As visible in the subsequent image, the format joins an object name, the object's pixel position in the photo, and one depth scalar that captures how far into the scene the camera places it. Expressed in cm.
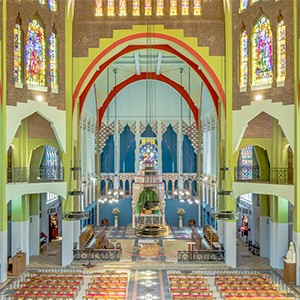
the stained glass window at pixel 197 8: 1724
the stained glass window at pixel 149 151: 2755
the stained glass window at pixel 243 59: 1620
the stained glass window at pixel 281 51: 1479
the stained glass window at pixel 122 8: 1726
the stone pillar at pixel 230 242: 1638
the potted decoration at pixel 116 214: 2708
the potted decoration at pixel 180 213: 2712
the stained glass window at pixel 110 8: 1729
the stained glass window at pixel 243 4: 1620
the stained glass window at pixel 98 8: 1728
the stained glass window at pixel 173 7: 1723
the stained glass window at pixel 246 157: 2049
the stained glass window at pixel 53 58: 1632
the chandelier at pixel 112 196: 2612
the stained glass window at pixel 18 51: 1497
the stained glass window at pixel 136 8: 1726
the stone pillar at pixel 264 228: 1834
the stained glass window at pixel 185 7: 1725
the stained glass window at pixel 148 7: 1717
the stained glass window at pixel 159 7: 1722
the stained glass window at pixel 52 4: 1627
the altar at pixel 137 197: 2372
